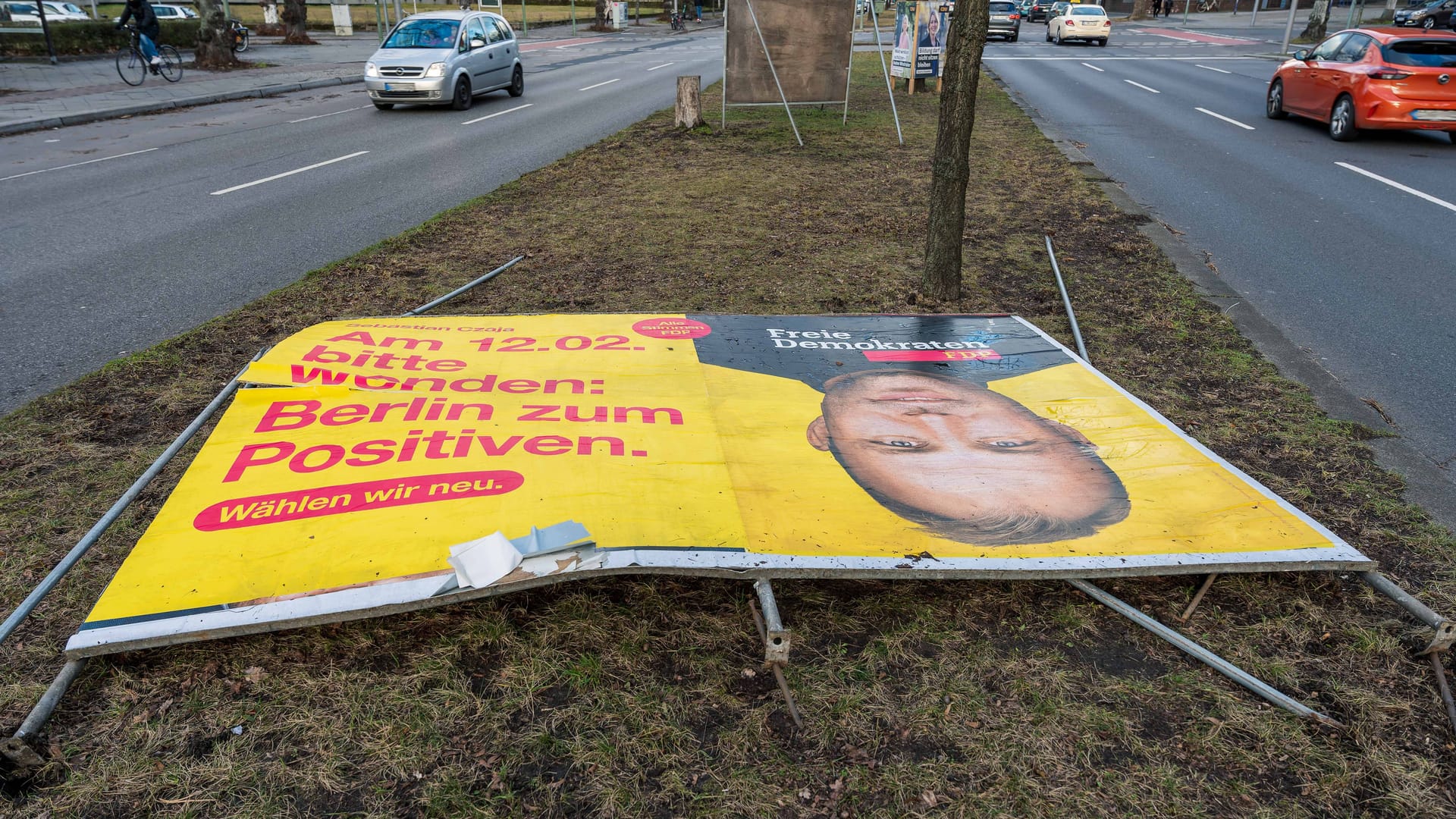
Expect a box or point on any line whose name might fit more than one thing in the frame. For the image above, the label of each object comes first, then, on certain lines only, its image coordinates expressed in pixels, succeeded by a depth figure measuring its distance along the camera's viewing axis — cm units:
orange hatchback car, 1194
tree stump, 1411
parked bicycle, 2714
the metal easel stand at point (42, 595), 233
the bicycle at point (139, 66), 1981
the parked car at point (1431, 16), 3322
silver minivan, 1595
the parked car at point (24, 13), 2756
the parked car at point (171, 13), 3247
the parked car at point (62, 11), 3066
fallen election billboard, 285
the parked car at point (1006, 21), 3766
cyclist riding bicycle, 1956
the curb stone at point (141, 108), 1436
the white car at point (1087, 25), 3459
